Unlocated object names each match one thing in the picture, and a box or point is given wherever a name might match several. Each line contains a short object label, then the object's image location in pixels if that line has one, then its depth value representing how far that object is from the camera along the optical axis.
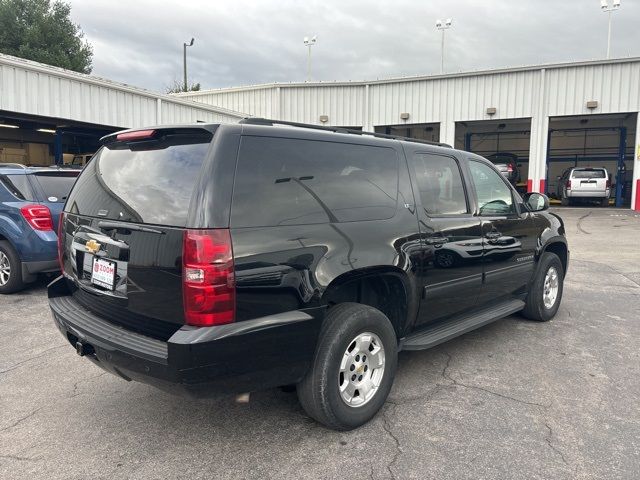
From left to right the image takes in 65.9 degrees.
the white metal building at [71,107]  11.73
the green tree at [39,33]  30.30
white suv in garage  20.47
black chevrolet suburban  2.40
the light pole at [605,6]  25.22
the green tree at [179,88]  56.75
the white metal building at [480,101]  18.94
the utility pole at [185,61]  47.48
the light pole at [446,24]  29.36
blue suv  5.86
